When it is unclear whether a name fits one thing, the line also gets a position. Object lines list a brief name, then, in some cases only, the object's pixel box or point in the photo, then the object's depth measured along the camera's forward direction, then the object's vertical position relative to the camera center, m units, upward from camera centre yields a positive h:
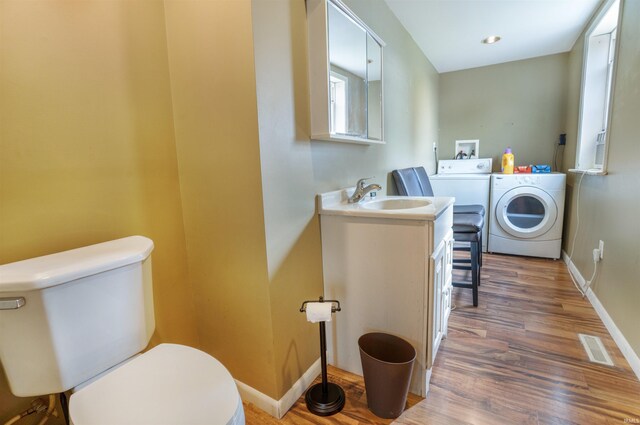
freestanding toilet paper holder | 1.35 -1.00
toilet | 0.79 -0.49
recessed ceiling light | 2.97 +1.26
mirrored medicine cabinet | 1.42 +0.52
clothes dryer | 3.09 -0.47
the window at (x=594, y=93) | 2.59 +0.62
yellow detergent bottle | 3.54 +0.07
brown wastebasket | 1.25 -0.85
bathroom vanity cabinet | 1.36 -0.48
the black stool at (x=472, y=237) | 2.17 -0.47
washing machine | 3.37 -0.17
